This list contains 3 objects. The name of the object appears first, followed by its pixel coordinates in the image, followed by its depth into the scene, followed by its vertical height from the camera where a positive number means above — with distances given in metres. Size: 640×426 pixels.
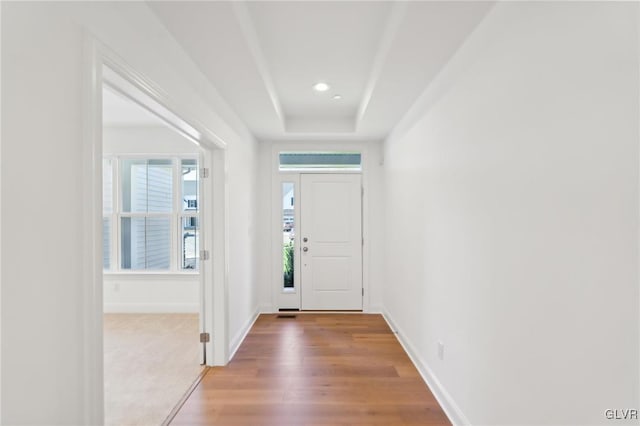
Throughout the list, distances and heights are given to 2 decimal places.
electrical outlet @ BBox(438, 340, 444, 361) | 2.35 -1.03
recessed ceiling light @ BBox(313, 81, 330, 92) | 3.09 +1.17
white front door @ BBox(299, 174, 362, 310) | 4.71 -0.37
